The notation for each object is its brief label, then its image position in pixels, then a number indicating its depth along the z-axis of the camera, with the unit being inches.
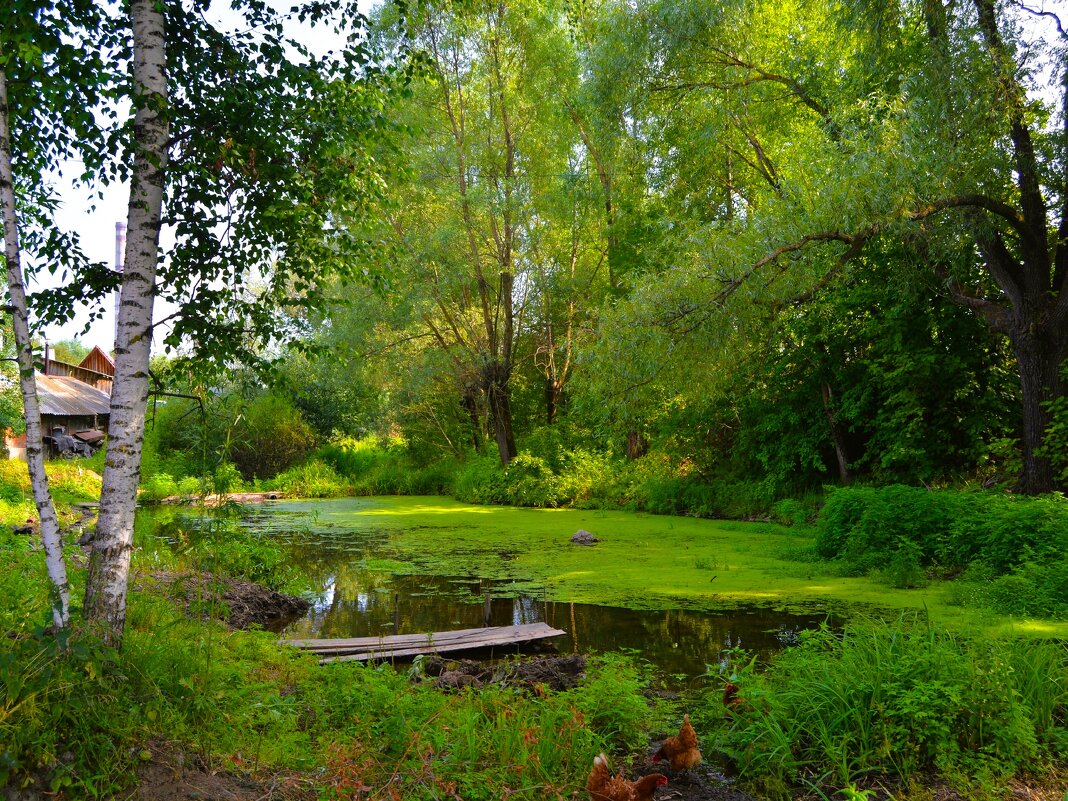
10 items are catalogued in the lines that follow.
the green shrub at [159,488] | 773.3
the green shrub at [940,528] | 293.7
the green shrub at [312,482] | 906.1
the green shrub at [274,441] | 1008.9
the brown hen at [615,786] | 125.3
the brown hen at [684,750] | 147.1
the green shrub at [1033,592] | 242.4
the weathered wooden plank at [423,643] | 225.0
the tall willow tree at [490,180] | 690.2
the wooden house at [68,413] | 1068.5
